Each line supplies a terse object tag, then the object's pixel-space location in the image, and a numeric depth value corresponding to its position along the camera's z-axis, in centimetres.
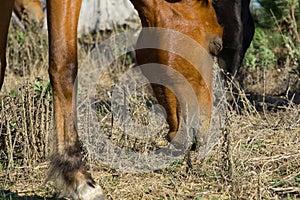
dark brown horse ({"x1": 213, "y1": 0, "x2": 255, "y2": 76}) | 915
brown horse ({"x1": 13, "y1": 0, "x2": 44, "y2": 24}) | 1553
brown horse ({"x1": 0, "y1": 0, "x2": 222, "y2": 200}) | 651
